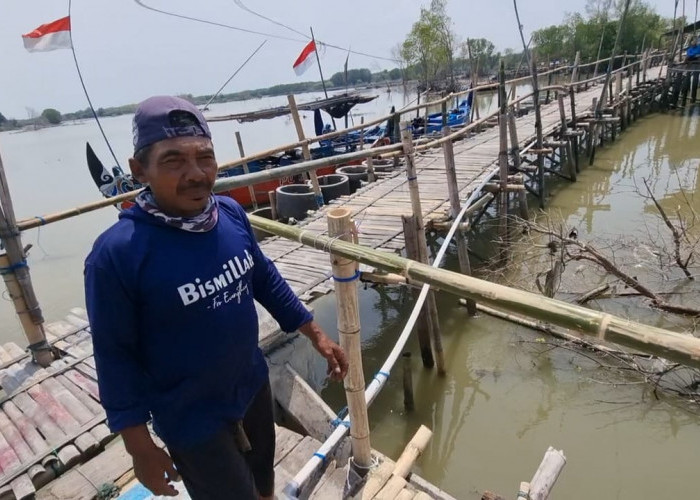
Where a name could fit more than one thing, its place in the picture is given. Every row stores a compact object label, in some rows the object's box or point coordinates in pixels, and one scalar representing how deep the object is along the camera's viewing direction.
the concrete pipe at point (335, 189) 9.74
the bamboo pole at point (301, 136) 7.64
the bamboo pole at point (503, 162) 7.45
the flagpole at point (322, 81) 13.78
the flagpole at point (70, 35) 6.73
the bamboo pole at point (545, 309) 0.99
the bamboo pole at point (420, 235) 4.01
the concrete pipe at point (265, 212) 10.16
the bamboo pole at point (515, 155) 8.57
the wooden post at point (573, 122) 12.52
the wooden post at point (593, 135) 13.62
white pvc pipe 2.00
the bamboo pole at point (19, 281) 3.24
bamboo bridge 1.30
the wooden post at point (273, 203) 9.71
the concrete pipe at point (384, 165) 10.44
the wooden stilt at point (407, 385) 4.57
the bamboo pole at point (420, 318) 4.61
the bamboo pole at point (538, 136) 10.36
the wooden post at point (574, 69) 18.53
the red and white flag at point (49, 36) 6.61
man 1.26
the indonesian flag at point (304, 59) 12.94
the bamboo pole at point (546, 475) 2.21
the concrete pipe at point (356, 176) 11.06
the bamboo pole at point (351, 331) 1.84
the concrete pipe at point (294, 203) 9.03
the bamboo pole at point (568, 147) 11.80
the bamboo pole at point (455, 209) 5.30
